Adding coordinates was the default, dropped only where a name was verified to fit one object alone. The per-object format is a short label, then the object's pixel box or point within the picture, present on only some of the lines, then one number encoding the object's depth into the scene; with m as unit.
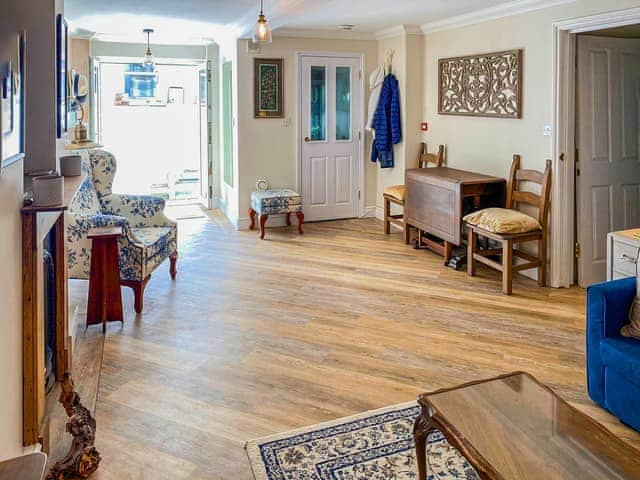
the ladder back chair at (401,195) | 6.14
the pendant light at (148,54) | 6.55
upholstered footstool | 6.39
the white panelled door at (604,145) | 4.55
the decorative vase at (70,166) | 3.04
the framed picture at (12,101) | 1.68
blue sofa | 2.51
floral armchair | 3.91
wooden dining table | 5.07
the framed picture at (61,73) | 2.67
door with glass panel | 6.95
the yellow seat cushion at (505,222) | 4.49
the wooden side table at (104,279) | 3.72
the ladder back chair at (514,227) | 4.49
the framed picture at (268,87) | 6.68
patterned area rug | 2.23
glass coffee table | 1.61
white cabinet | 3.00
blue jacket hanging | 6.59
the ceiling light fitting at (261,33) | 3.70
